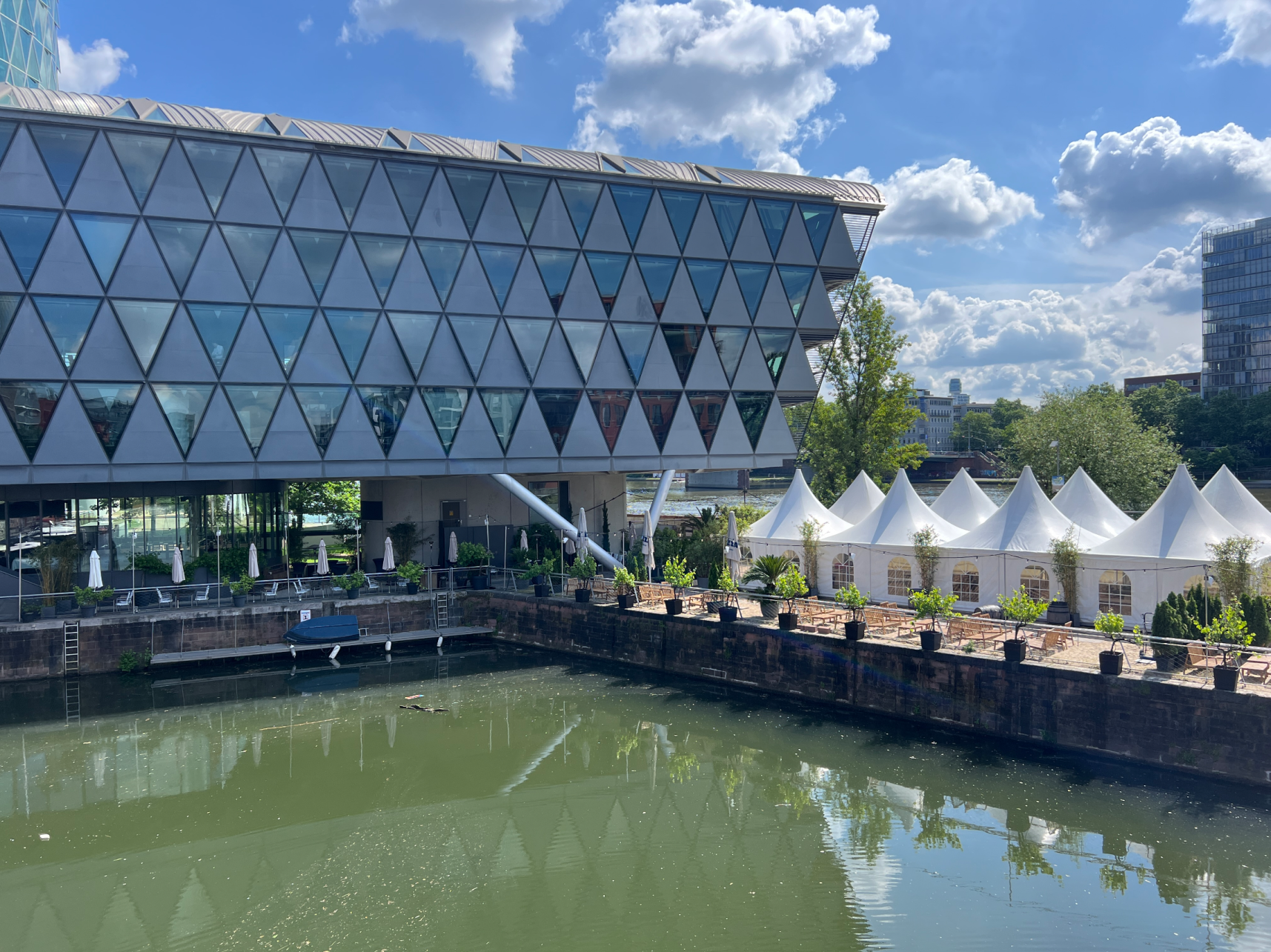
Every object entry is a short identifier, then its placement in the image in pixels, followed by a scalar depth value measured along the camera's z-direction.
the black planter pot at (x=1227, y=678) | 16.06
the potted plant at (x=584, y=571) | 30.56
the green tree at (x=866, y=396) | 45.59
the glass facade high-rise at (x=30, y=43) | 46.22
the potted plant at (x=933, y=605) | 21.14
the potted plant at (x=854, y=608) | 22.17
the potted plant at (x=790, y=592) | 23.69
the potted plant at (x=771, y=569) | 26.27
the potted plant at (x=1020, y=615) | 19.22
